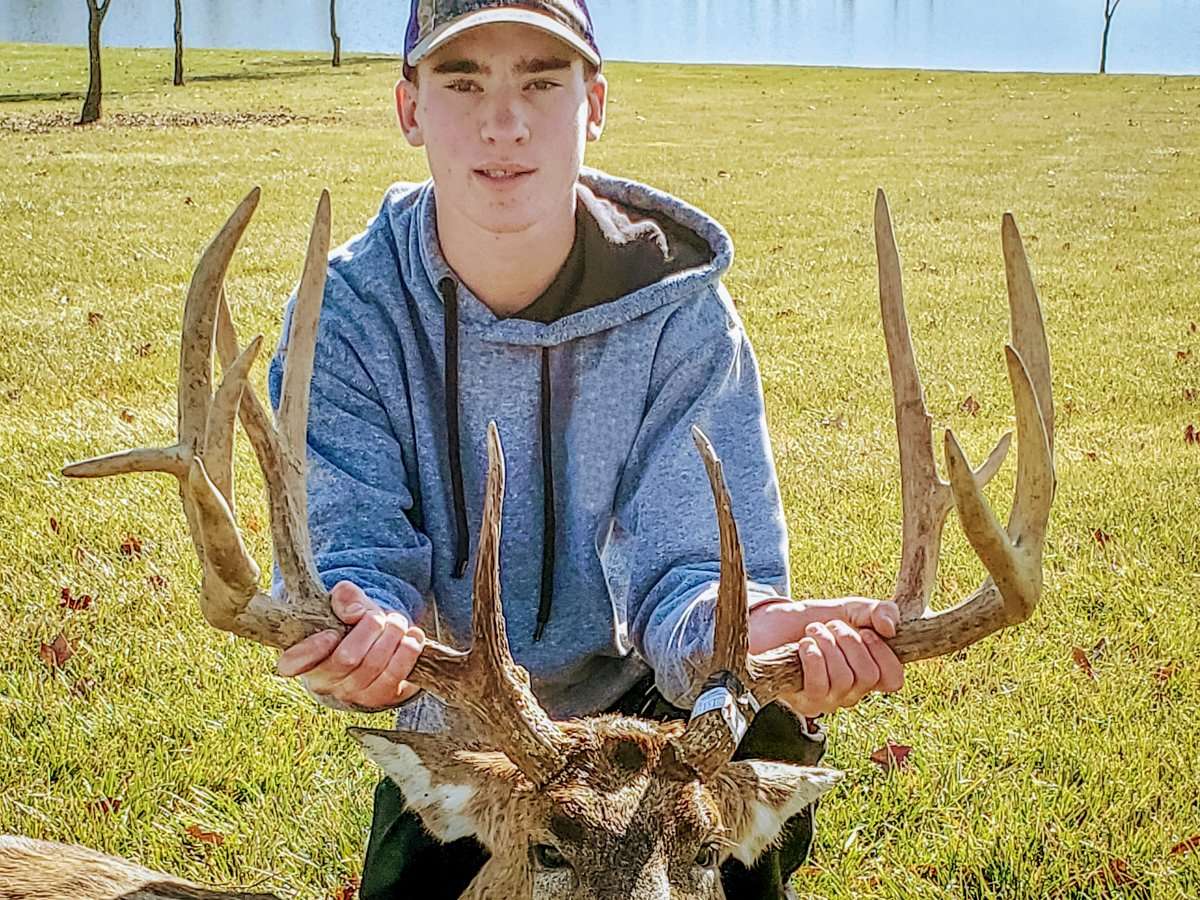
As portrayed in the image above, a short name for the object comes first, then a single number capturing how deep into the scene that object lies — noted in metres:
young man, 3.11
